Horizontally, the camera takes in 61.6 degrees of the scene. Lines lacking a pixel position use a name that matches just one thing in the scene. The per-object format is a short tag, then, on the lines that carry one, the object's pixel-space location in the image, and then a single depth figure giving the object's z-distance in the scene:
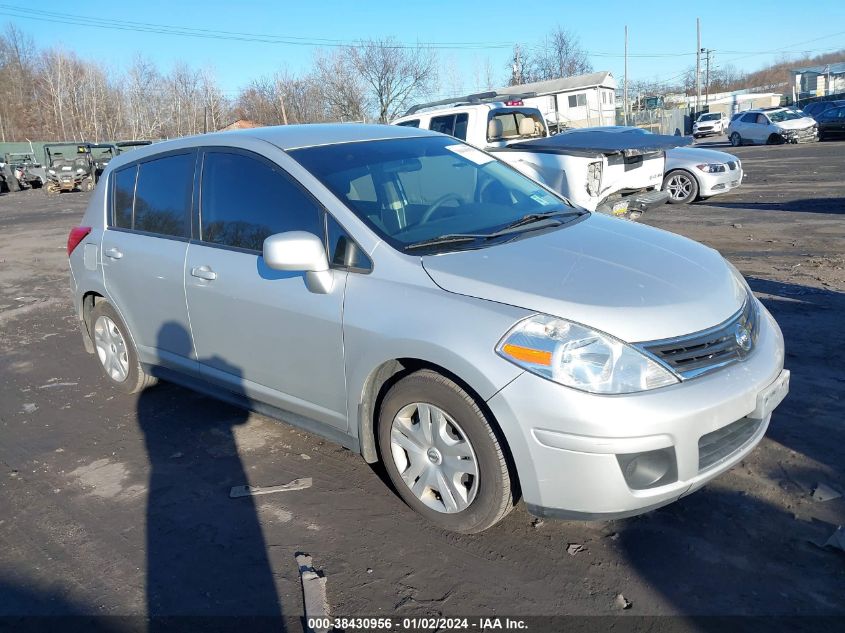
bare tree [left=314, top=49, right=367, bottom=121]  44.09
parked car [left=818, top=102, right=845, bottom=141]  30.51
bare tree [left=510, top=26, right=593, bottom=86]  70.25
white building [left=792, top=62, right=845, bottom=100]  69.25
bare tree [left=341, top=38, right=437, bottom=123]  45.34
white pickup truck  8.66
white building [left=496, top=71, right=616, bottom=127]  51.47
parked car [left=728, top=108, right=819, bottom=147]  31.73
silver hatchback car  2.75
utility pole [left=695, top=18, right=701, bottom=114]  63.89
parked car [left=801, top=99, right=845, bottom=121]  33.69
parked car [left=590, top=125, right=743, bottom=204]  13.16
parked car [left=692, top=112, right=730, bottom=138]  47.50
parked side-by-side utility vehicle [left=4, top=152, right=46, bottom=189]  34.81
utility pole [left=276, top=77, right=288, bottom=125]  44.78
